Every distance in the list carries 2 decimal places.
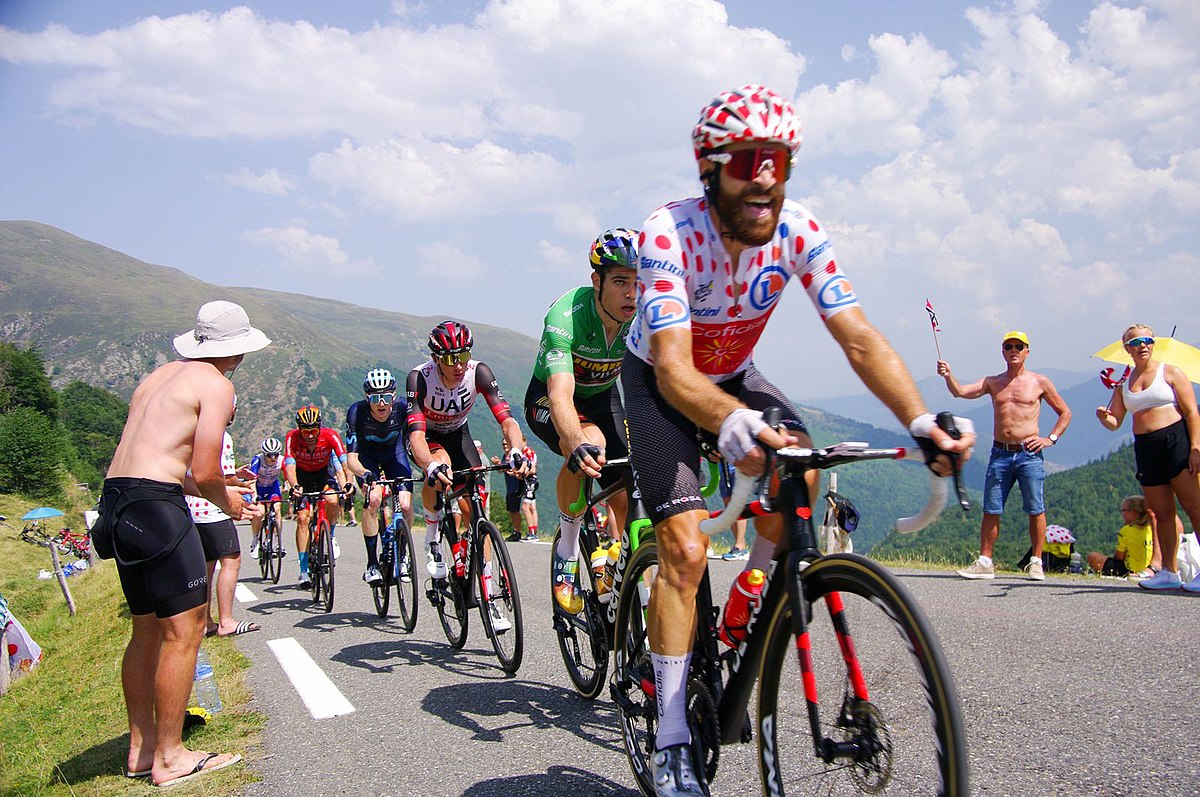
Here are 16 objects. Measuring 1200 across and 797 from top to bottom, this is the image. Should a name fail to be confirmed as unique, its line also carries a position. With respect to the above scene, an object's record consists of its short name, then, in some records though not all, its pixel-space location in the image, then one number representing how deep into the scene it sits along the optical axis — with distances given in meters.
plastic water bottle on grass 5.12
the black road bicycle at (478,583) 5.78
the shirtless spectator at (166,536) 3.94
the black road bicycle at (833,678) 1.99
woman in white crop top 7.38
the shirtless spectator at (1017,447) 8.59
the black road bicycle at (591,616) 4.19
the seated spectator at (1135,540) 9.35
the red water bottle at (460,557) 6.43
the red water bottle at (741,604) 2.73
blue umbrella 20.86
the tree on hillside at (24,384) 102.88
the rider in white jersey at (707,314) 2.74
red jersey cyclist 10.61
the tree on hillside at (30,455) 80.69
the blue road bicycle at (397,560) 7.60
